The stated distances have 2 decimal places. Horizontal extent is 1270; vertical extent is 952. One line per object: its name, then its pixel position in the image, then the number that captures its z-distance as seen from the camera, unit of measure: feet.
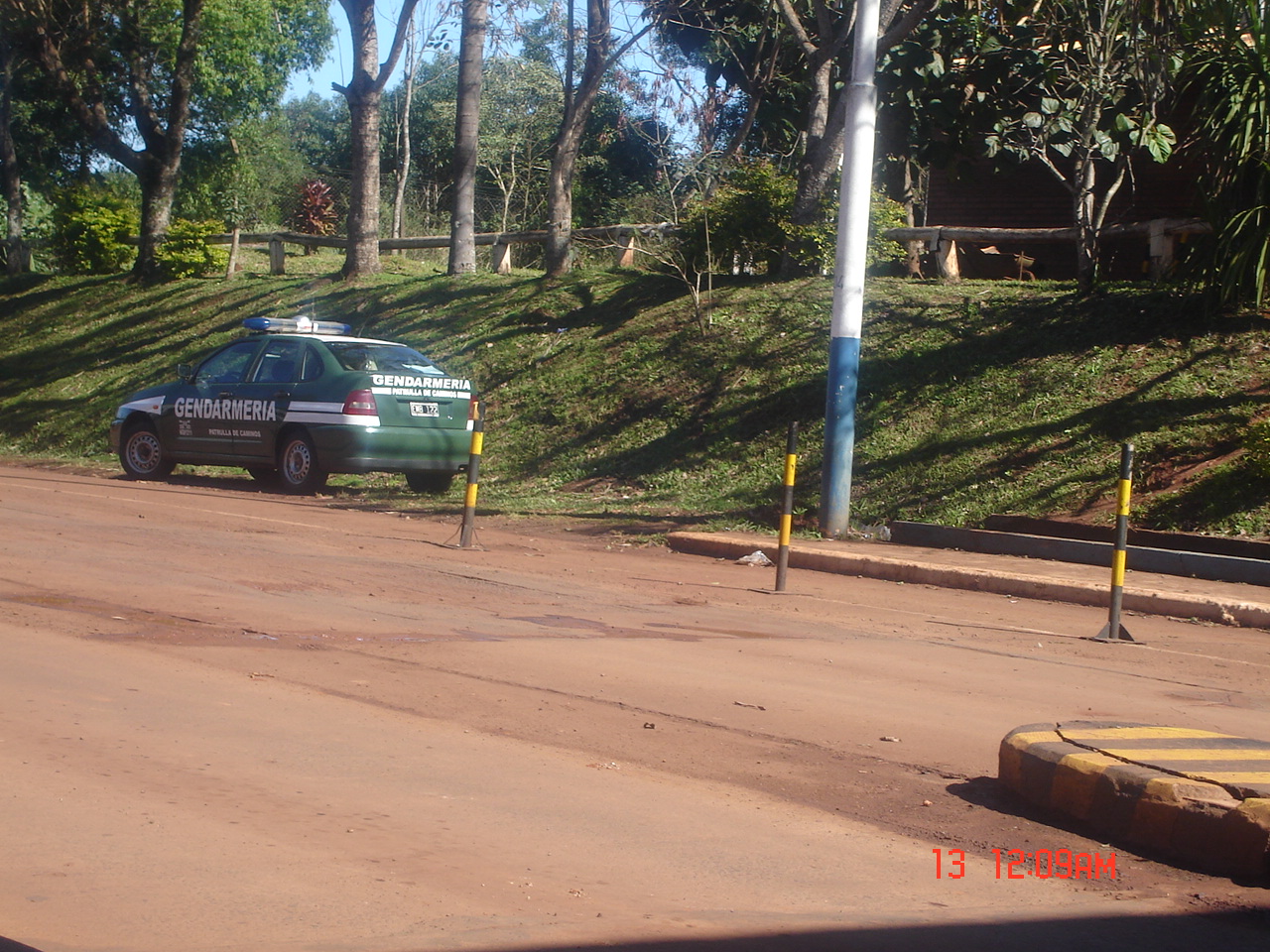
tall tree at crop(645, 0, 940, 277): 60.08
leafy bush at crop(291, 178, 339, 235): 148.56
